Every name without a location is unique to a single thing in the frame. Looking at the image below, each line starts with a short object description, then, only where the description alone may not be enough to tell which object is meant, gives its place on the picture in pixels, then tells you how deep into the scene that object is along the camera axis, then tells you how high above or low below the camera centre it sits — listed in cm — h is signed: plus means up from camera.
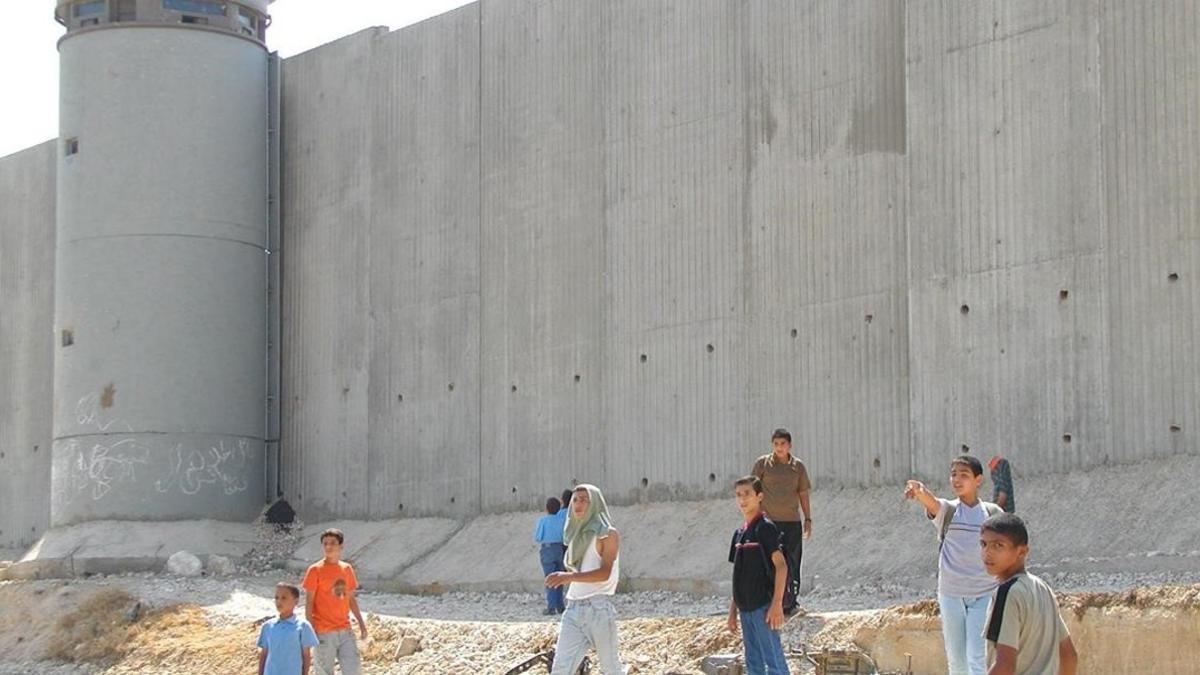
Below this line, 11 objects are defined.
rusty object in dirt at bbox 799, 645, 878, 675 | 1473 -212
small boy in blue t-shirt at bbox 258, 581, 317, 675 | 1335 -173
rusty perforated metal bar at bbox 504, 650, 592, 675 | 1565 -225
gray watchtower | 2858 +193
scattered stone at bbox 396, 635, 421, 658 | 1938 -257
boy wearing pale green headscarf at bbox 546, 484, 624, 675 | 1251 -130
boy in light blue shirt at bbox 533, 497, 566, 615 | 2075 -158
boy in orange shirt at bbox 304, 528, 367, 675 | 1493 -162
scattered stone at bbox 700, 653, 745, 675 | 1488 -216
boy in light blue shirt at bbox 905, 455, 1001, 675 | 1141 -111
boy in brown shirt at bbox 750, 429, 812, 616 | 1552 -78
